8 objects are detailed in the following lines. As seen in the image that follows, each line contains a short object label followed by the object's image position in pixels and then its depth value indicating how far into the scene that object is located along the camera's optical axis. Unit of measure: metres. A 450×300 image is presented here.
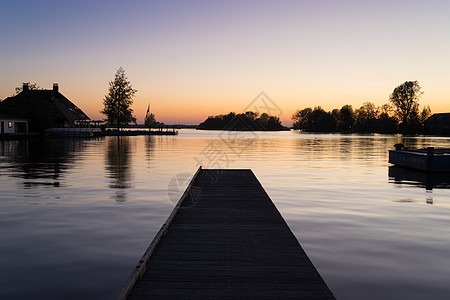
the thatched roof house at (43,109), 70.44
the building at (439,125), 130.62
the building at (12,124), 61.67
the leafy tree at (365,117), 171.60
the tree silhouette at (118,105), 104.38
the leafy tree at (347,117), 190.98
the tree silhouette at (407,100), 135.50
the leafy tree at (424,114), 144.50
